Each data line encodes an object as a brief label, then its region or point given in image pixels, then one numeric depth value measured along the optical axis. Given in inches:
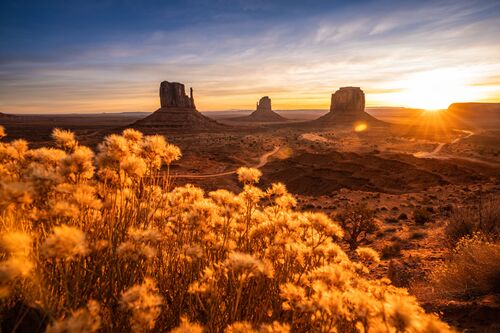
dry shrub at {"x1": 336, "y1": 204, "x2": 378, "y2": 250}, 500.4
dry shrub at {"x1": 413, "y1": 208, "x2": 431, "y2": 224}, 593.0
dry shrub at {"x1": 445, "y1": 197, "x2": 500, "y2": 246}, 404.2
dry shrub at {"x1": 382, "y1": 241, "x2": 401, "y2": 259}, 414.3
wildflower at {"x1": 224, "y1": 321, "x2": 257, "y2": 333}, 78.3
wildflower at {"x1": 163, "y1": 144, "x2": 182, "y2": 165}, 140.8
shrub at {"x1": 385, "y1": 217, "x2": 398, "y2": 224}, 635.7
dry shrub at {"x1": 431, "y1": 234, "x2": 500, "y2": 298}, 215.5
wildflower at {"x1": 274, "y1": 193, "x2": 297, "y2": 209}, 164.7
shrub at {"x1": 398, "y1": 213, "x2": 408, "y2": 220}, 648.4
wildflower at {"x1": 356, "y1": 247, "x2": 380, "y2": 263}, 146.8
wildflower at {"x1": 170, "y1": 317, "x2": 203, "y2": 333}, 72.0
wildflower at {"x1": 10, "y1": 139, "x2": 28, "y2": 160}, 133.6
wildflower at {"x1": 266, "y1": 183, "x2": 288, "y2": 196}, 170.7
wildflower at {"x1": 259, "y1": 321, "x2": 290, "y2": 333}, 76.9
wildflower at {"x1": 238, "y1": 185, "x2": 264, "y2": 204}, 151.0
